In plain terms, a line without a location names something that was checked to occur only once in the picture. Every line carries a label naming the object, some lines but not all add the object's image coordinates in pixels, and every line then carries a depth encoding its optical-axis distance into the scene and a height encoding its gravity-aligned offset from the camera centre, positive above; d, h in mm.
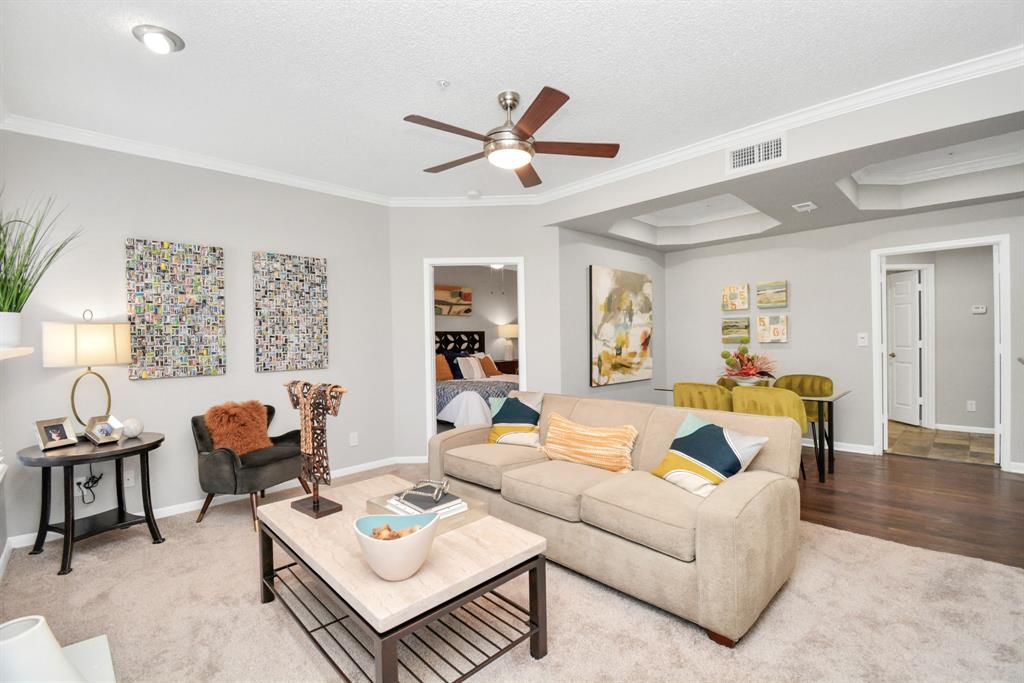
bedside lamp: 8445 +110
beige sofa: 1944 -862
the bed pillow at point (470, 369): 7125 -451
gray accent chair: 3215 -851
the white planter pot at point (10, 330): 2119 +73
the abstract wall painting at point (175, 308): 3389 +254
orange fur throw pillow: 3439 -615
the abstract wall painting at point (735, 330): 5816 +38
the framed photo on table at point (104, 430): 2918 -519
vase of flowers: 4332 -331
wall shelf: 1868 -23
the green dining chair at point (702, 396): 3936 -512
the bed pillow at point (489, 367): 7383 -443
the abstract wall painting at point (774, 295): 5480 +433
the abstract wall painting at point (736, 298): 5789 +430
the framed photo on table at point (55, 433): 2789 -513
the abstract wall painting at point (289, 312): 3992 +253
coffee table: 1553 -895
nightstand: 8125 -496
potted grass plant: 2940 +680
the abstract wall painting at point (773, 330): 5516 +34
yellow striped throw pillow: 2902 -679
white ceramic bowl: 1600 -711
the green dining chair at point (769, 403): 3564 -525
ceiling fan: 2186 +1006
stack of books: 2150 -753
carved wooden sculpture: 2248 -434
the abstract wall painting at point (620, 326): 5184 +107
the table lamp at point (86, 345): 2797 +2
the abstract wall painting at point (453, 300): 7828 +620
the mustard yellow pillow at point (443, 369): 7093 -452
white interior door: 6242 -204
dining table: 4070 -876
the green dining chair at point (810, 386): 4531 -543
